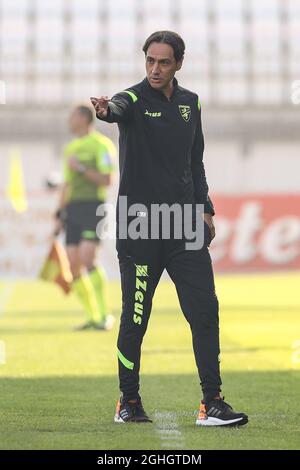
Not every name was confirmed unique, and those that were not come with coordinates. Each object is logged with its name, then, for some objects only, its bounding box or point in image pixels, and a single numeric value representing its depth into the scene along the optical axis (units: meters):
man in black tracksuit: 12.34
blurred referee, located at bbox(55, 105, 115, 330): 26.06
